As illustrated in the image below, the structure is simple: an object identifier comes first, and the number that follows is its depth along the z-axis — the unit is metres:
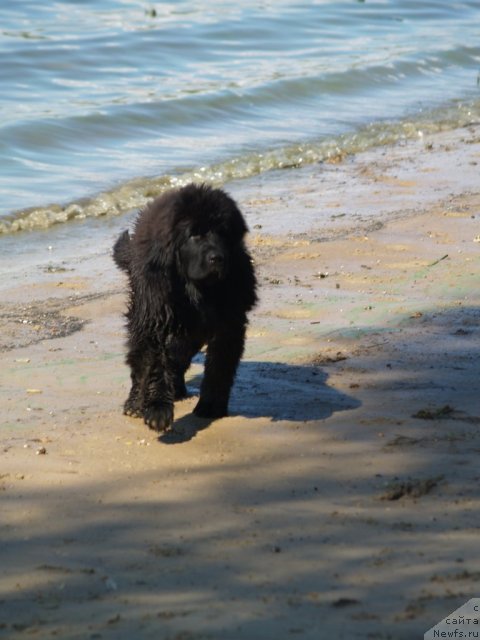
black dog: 11.48
